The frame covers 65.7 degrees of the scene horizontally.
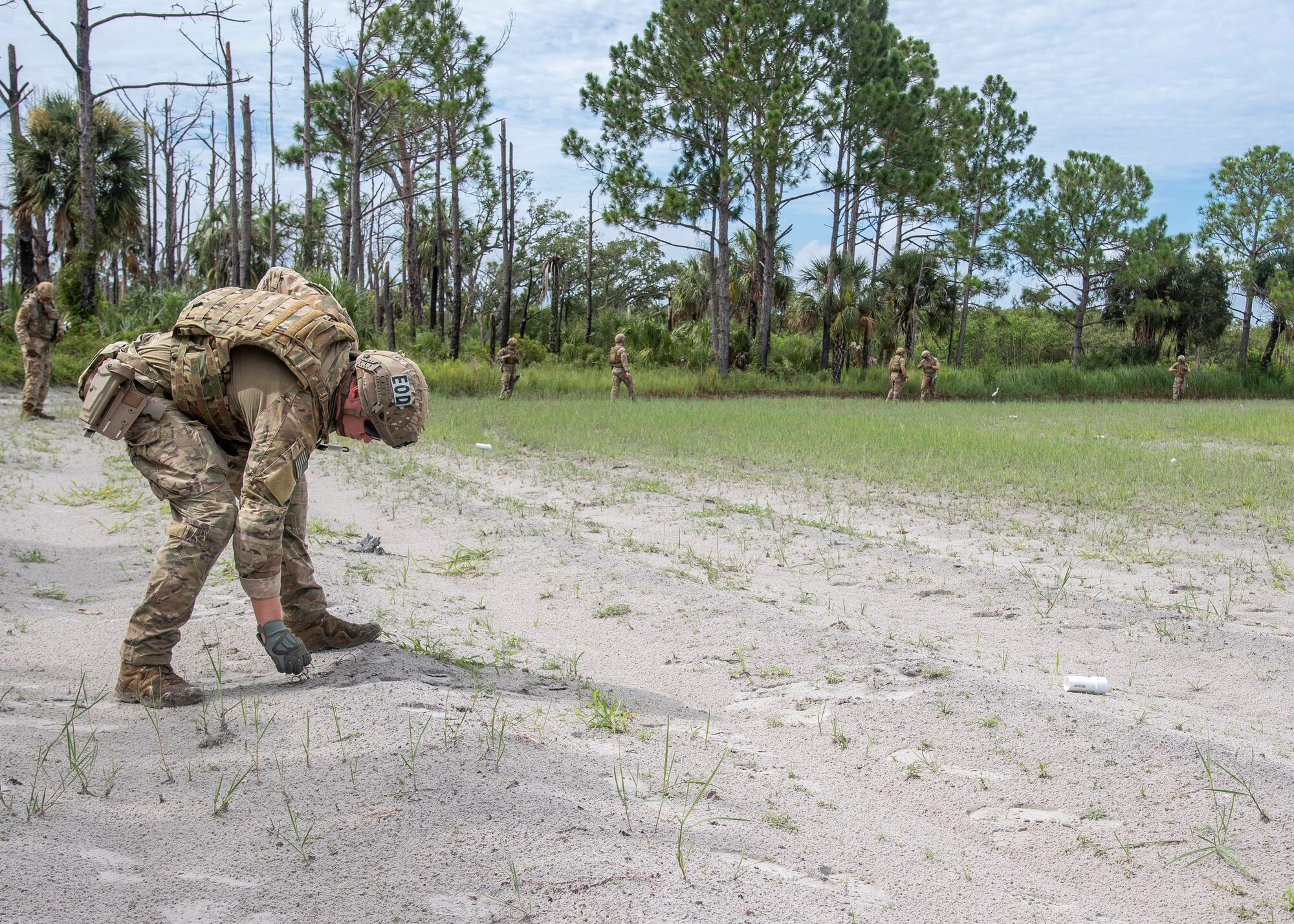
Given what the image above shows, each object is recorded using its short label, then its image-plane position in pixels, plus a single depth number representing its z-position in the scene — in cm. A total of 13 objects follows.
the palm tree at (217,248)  4044
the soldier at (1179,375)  3578
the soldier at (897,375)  3100
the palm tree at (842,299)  3900
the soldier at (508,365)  2612
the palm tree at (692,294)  4522
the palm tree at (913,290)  4356
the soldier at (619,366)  2631
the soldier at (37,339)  1416
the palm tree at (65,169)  2908
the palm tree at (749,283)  4306
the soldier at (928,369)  3158
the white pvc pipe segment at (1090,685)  448
